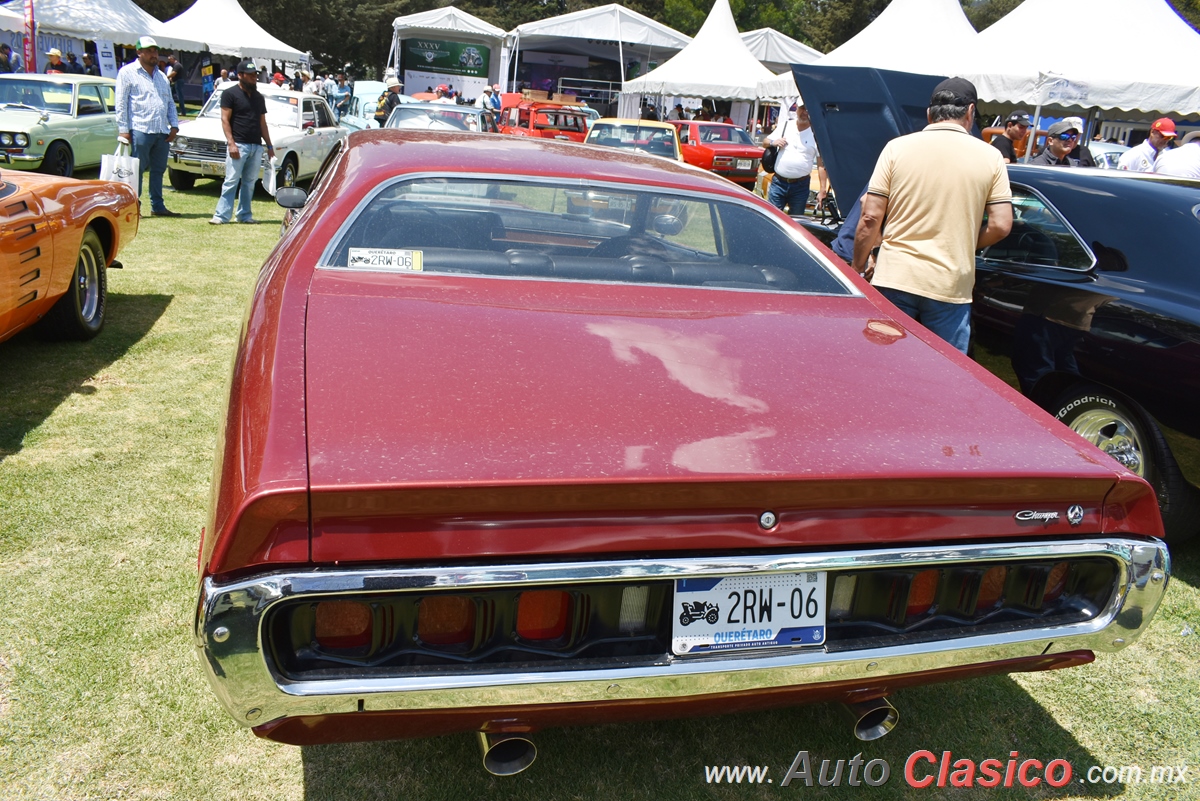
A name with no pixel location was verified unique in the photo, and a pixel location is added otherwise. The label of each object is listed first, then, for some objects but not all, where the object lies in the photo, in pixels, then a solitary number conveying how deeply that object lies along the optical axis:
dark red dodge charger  1.54
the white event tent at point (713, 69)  20.34
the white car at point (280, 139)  11.41
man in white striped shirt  9.02
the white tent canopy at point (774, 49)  26.84
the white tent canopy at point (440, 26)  31.55
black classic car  3.39
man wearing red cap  9.41
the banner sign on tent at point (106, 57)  23.92
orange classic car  4.04
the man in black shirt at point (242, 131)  9.40
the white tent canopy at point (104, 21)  20.41
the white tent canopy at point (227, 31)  22.17
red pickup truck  21.12
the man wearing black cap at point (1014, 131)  8.91
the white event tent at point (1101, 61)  9.85
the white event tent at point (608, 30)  25.62
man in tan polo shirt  3.91
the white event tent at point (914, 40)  12.46
